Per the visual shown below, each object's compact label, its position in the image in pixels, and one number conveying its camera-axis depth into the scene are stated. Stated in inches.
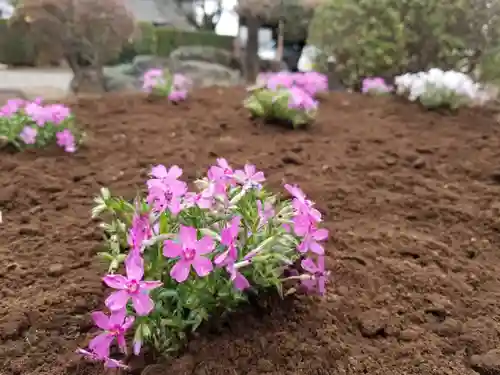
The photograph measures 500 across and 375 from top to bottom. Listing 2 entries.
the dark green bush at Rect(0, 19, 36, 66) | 200.7
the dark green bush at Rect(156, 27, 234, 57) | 255.6
